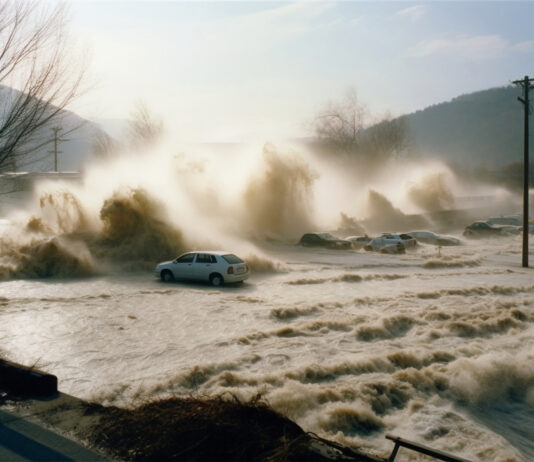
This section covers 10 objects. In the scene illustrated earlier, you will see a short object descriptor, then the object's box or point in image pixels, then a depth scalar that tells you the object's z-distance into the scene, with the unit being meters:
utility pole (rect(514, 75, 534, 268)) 25.17
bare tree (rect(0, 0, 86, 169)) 9.60
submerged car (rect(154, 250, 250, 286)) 20.33
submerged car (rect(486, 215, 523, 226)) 47.62
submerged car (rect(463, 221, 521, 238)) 41.59
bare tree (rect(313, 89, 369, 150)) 76.81
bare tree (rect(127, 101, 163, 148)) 61.28
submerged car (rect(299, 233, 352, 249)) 34.16
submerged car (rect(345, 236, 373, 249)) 35.32
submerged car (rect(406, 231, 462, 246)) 37.43
